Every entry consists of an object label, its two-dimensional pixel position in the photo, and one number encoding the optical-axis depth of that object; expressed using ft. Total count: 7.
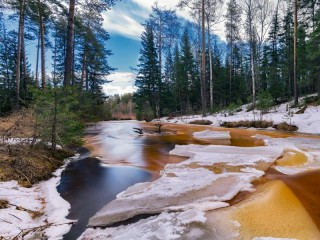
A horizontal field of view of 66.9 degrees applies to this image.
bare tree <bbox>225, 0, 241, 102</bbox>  75.83
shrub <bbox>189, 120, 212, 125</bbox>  55.35
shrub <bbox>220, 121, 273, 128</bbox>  41.28
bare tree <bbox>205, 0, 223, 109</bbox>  63.67
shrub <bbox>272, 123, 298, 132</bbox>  35.78
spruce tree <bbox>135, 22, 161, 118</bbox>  99.96
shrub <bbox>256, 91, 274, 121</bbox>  43.93
